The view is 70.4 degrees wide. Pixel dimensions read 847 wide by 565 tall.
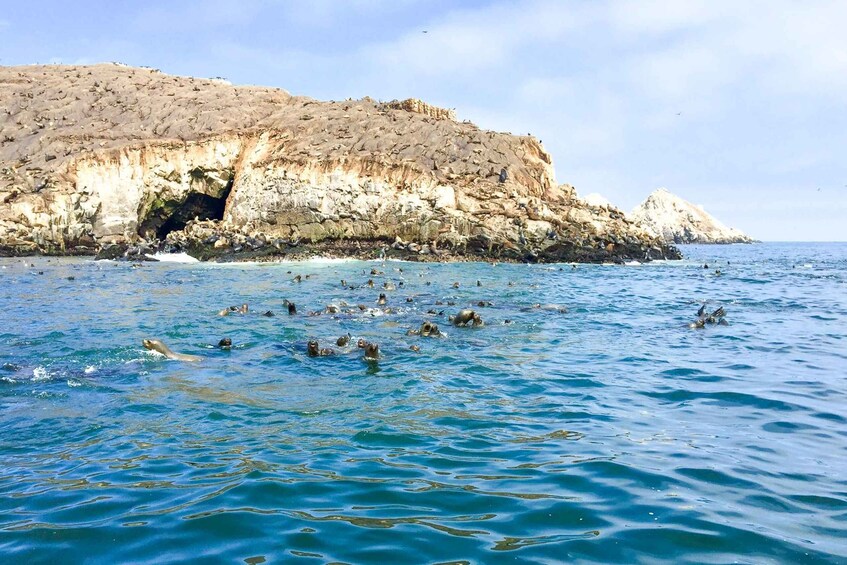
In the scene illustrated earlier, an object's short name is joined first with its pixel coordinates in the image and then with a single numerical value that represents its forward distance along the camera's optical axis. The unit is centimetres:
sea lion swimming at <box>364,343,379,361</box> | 1274
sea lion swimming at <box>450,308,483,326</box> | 1703
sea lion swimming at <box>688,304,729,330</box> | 1700
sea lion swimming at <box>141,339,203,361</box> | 1269
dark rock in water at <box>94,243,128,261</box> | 4353
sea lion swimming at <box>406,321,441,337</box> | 1564
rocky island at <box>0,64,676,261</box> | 4734
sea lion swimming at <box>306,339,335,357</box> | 1317
